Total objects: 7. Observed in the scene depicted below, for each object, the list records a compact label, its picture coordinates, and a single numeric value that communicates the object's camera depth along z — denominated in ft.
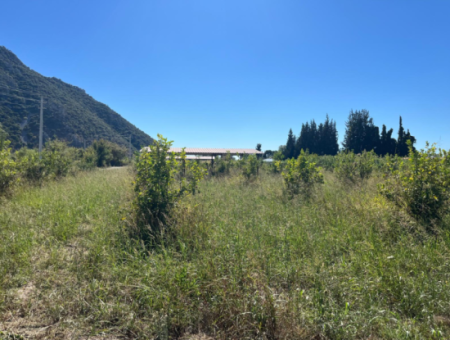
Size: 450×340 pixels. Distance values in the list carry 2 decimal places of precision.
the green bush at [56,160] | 25.53
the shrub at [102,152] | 78.69
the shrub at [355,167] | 26.81
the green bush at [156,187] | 11.98
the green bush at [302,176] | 22.47
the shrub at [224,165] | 48.58
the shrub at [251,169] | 37.17
